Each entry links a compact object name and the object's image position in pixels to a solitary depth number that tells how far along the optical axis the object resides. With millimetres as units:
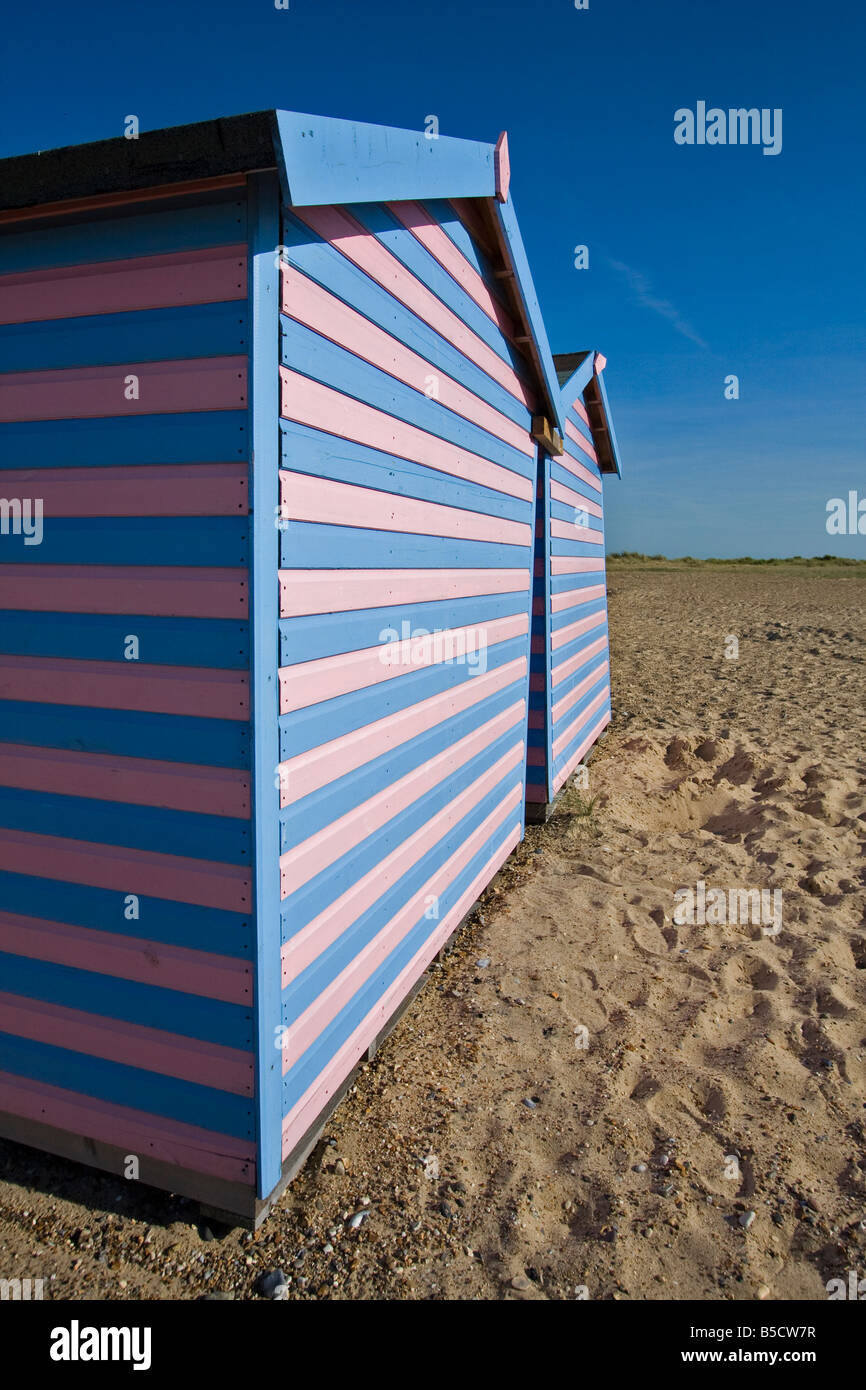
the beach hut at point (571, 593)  6664
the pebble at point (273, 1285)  2445
